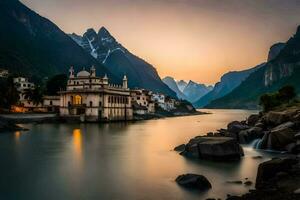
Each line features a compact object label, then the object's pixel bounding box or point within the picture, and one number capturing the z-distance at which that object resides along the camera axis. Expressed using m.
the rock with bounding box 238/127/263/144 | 52.50
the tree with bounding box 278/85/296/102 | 98.91
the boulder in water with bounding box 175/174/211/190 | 26.75
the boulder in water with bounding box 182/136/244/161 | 38.03
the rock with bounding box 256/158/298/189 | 26.84
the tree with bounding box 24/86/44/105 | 119.81
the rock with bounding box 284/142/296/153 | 40.63
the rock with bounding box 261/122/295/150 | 43.38
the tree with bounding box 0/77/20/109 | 107.06
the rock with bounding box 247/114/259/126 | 77.49
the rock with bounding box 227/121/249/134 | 59.29
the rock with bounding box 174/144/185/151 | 48.03
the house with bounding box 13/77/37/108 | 123.81
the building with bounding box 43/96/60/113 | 125.38
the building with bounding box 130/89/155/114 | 153.00
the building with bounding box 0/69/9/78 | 163.46
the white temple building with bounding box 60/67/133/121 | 112.81
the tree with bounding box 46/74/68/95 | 138.00
